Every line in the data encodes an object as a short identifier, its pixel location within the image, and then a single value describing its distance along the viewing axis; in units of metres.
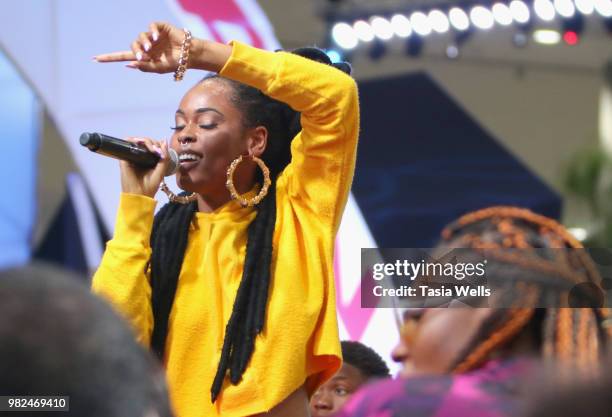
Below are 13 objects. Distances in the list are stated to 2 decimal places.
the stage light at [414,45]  14.53
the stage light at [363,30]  14.38
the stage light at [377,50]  14.73
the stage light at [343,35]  14.51
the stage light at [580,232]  14.99
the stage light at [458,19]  13.44
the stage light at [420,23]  13.89
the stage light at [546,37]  15.58
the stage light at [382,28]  14.32
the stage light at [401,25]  14.20
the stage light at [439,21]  13.66
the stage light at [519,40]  14.05
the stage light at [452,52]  15.28
